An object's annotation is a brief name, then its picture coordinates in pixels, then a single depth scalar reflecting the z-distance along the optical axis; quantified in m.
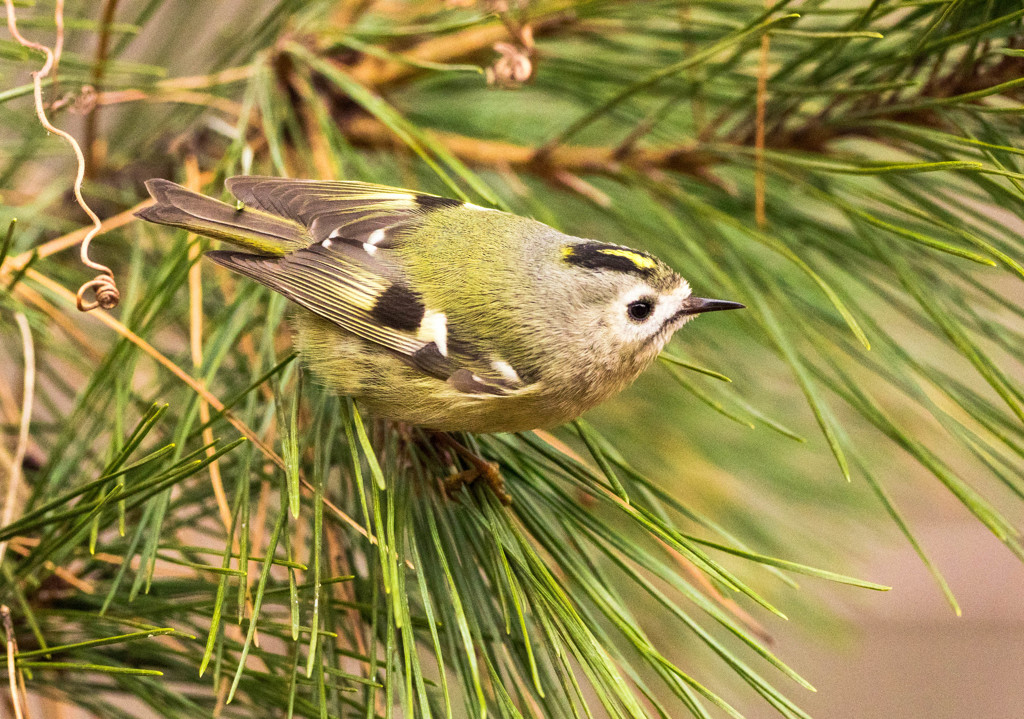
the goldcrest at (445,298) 2.41
